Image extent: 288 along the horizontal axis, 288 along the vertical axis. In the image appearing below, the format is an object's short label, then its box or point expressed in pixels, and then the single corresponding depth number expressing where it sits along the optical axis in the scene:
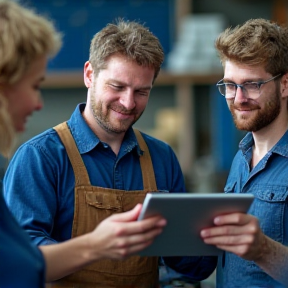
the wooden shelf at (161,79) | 5.92
